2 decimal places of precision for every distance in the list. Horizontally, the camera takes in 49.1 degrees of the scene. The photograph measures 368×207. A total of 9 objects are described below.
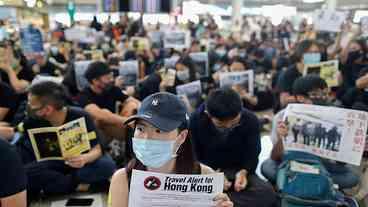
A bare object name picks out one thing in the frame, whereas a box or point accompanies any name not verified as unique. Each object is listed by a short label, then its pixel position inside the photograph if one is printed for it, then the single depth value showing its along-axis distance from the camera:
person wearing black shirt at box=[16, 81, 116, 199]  2.79
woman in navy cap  1.53
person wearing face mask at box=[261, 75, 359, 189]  2.92
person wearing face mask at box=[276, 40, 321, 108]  4.16
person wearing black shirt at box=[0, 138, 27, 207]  1.56
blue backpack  2.59
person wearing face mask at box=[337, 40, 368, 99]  5.02
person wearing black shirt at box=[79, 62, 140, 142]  3.59
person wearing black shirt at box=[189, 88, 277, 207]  2.61
